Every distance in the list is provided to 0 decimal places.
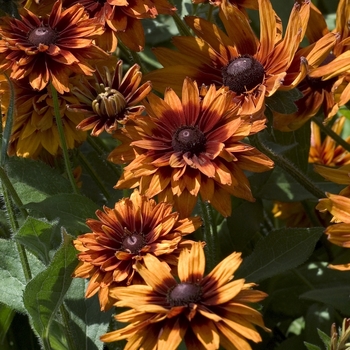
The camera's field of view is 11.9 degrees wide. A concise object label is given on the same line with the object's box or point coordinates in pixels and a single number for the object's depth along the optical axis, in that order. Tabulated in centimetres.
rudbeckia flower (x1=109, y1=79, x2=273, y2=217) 97
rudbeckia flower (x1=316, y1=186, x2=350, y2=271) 97
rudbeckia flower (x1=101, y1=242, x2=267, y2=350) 89
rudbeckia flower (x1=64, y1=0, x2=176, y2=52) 103
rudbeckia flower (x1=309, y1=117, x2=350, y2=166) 125
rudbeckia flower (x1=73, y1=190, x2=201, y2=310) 95
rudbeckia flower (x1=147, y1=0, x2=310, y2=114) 102
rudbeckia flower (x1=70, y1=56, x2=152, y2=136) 99
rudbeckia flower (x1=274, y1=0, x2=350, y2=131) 102
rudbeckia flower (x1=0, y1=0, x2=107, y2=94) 101
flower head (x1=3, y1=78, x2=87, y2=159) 107
